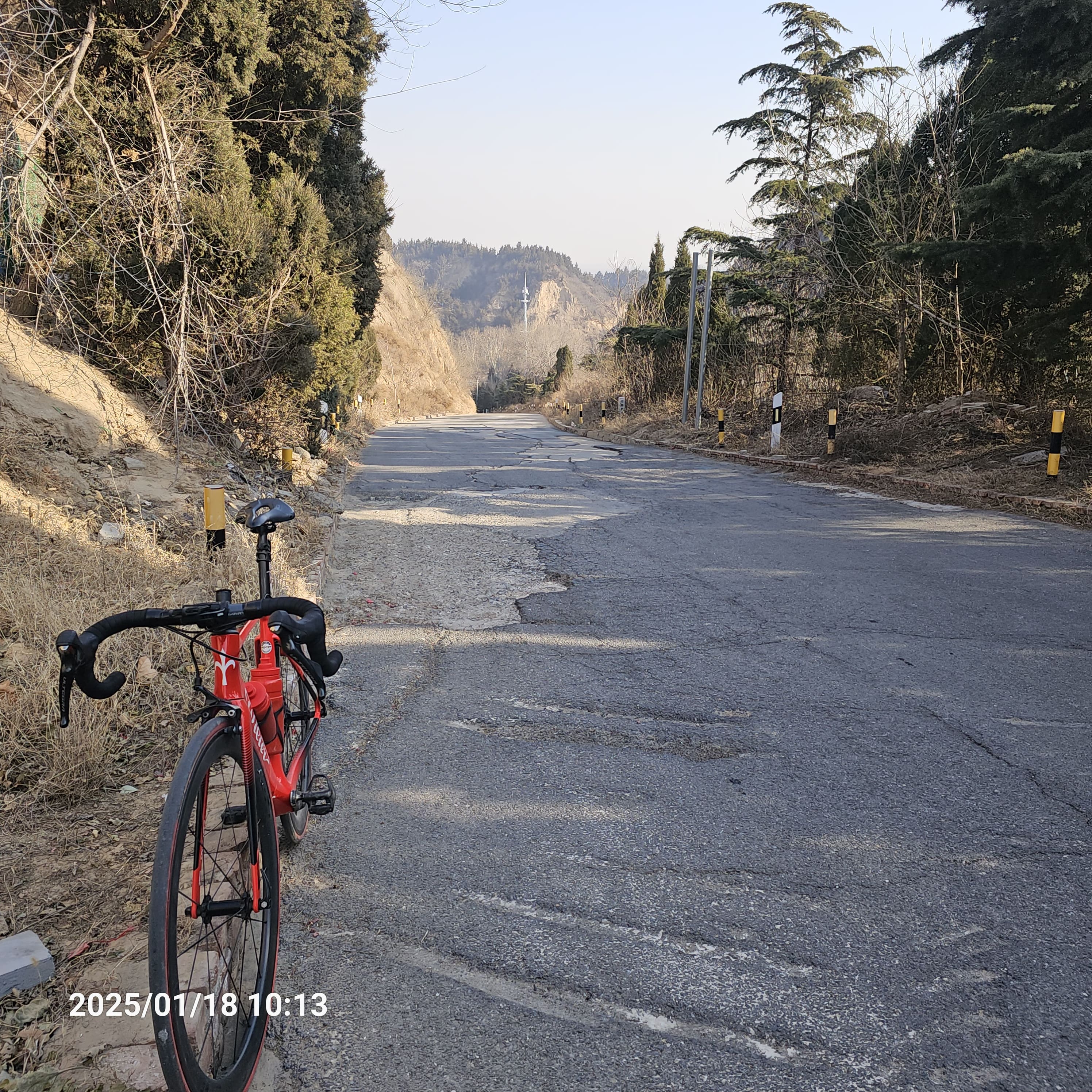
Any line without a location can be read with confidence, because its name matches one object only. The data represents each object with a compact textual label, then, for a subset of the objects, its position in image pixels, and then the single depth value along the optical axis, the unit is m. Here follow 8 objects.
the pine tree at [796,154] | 23.06
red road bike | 1.87
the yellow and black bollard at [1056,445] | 11.69
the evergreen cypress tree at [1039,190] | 10.84
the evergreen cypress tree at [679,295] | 33.53
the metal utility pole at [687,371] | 28.02
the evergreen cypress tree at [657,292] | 38.16
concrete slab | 2.37
